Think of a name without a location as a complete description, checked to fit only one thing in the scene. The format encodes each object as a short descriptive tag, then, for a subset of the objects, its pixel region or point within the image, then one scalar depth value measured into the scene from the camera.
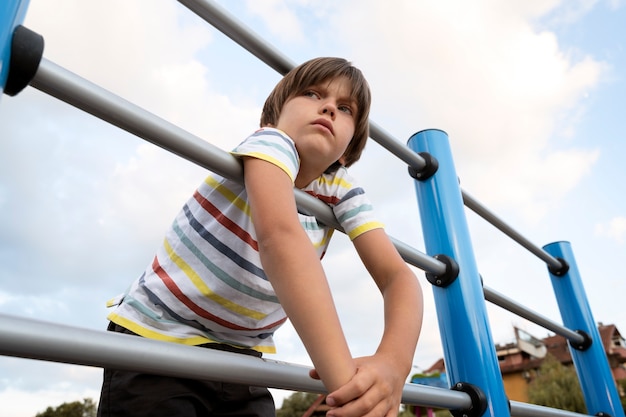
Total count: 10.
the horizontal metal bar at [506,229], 1.29
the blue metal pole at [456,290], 0.89
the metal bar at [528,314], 1.16
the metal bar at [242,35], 0.79
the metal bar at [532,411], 0.96
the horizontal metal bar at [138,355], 0.37
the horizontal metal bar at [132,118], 0.46
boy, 0.49
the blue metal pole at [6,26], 0.38
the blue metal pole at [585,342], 1.40
